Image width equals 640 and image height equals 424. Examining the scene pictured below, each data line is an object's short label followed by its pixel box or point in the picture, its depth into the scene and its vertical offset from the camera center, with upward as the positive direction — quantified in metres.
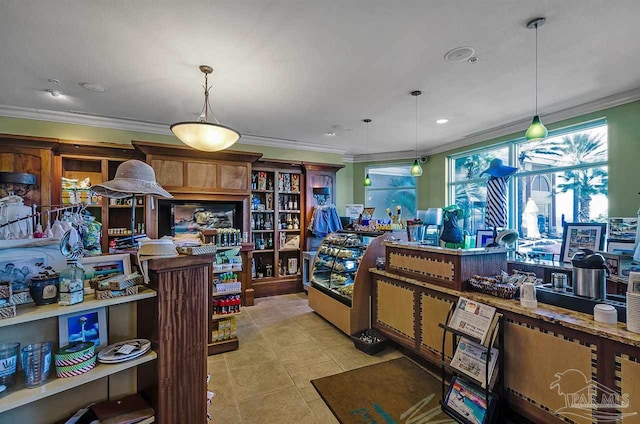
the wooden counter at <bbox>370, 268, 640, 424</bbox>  1.56 -0.90
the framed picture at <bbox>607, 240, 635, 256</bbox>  3.21 -0.42
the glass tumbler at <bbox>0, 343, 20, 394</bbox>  1.25 -0.67
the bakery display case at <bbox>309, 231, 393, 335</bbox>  3.57 -0.91
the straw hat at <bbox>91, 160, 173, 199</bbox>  2.06 +0.25
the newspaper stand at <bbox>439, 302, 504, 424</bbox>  1.98 -1.24
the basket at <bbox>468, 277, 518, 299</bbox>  2.24 -0.62
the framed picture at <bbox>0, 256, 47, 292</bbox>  1.40 -0.28
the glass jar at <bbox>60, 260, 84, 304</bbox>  1.41 -0.33
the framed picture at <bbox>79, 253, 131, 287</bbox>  1.69 -0.32
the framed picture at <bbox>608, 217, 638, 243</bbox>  3.31 -0.22
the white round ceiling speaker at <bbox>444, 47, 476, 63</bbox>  2.67 +1.52
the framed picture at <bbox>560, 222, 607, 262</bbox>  3.23 -0.31
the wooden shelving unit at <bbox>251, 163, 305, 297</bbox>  5.69 -0.27
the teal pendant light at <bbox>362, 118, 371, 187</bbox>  5.64 +0.60
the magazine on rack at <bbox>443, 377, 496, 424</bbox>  2.01 -1.41
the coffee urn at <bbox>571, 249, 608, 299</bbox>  1.89 -0.44
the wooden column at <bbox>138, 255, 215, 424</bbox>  1.64 -0.74
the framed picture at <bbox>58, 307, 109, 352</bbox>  1.52 -0.62
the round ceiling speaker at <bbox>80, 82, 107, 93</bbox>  3.35 +1.53
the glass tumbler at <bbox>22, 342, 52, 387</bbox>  1.29 -0.68
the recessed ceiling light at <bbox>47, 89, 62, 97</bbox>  3.56 +1.54
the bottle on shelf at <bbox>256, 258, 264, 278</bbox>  5.66 -1.14
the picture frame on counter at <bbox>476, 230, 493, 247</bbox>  4.07 -0.36
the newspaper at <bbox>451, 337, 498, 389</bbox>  2.04 -1.12
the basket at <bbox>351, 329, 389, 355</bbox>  3.25 -1.50
